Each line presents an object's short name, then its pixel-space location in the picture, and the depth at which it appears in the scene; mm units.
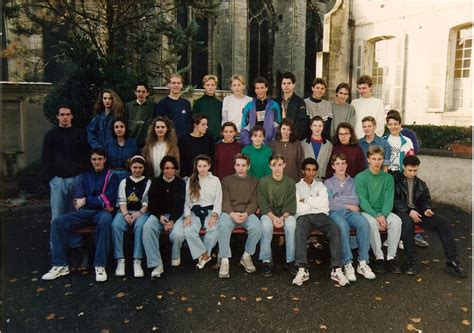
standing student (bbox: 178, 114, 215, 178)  5602
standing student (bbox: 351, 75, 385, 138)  6105
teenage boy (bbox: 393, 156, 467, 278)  4902
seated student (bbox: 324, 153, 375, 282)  4750
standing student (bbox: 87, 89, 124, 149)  5699
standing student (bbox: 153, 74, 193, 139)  5996
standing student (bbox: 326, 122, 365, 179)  5457
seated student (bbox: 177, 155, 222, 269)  4973
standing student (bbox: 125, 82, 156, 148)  5984
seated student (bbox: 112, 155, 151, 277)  4820
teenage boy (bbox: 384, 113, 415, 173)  5758
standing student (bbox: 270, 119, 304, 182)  5590
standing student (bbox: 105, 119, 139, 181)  5523
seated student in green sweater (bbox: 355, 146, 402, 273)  4918
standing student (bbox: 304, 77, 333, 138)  5996
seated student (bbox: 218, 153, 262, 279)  4898
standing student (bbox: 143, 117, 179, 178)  5434
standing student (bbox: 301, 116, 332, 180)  5633
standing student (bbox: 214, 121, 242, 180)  5660
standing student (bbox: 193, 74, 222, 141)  6133
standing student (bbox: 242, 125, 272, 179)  5562
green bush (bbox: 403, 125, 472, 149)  9008
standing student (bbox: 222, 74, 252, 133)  5996
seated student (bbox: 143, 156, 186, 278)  4789
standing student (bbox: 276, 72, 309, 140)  5789
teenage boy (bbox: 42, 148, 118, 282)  4734
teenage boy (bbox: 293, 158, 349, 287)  4660
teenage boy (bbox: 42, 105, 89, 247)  5328
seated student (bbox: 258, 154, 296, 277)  4941
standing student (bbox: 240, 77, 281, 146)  5867
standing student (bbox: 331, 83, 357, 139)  6070
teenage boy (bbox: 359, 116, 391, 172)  5586
